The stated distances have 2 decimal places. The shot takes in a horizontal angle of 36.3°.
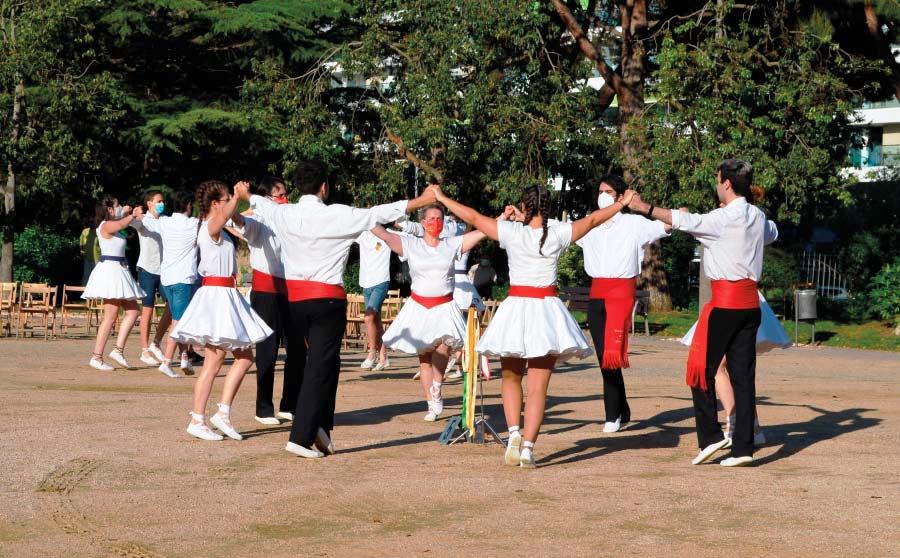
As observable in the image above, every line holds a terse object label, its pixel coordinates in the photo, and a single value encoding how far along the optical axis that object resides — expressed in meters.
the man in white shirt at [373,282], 17.78
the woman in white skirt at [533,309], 9.42
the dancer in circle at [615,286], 11.62
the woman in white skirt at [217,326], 10.59
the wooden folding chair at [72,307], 24.85
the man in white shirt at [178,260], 15.71
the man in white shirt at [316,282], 9.73
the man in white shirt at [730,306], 9.74
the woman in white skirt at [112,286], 16.69
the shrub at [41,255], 38.34
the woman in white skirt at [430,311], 12.06
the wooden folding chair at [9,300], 23.64
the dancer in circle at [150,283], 17.78
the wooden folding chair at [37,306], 23.05
